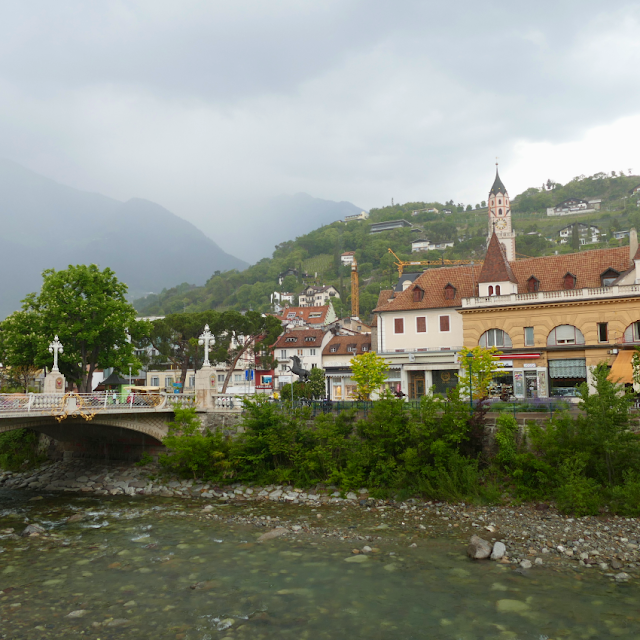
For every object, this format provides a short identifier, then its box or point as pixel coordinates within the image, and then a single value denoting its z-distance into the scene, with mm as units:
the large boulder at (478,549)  18281
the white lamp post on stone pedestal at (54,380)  32375
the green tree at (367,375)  34469
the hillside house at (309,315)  121775
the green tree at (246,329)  60156
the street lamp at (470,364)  27106
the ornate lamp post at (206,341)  32312
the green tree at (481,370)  32438
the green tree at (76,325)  38688
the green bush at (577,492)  21578
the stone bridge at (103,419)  26609
